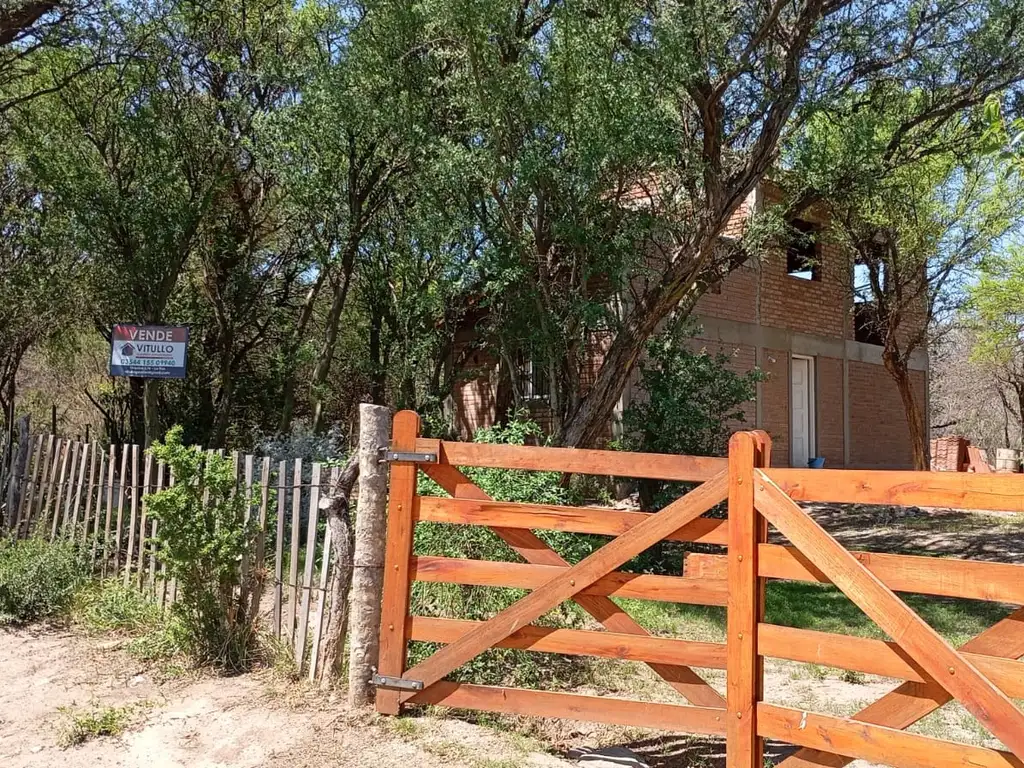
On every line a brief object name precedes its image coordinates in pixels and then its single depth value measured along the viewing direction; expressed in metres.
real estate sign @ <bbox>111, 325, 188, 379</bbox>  9.35
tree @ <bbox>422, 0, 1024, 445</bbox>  9.44
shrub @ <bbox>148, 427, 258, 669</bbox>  5.34
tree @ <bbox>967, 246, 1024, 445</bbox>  17.47
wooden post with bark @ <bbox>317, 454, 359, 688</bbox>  4.95
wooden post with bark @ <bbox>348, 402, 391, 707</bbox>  4.69
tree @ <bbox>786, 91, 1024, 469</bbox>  11.85
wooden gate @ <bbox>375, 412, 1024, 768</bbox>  3.21
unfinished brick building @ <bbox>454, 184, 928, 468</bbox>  17.20
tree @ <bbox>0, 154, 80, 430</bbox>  14.86
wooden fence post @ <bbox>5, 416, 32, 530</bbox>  8.52
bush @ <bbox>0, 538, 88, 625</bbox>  6.63
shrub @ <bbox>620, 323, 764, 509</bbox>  10.16
